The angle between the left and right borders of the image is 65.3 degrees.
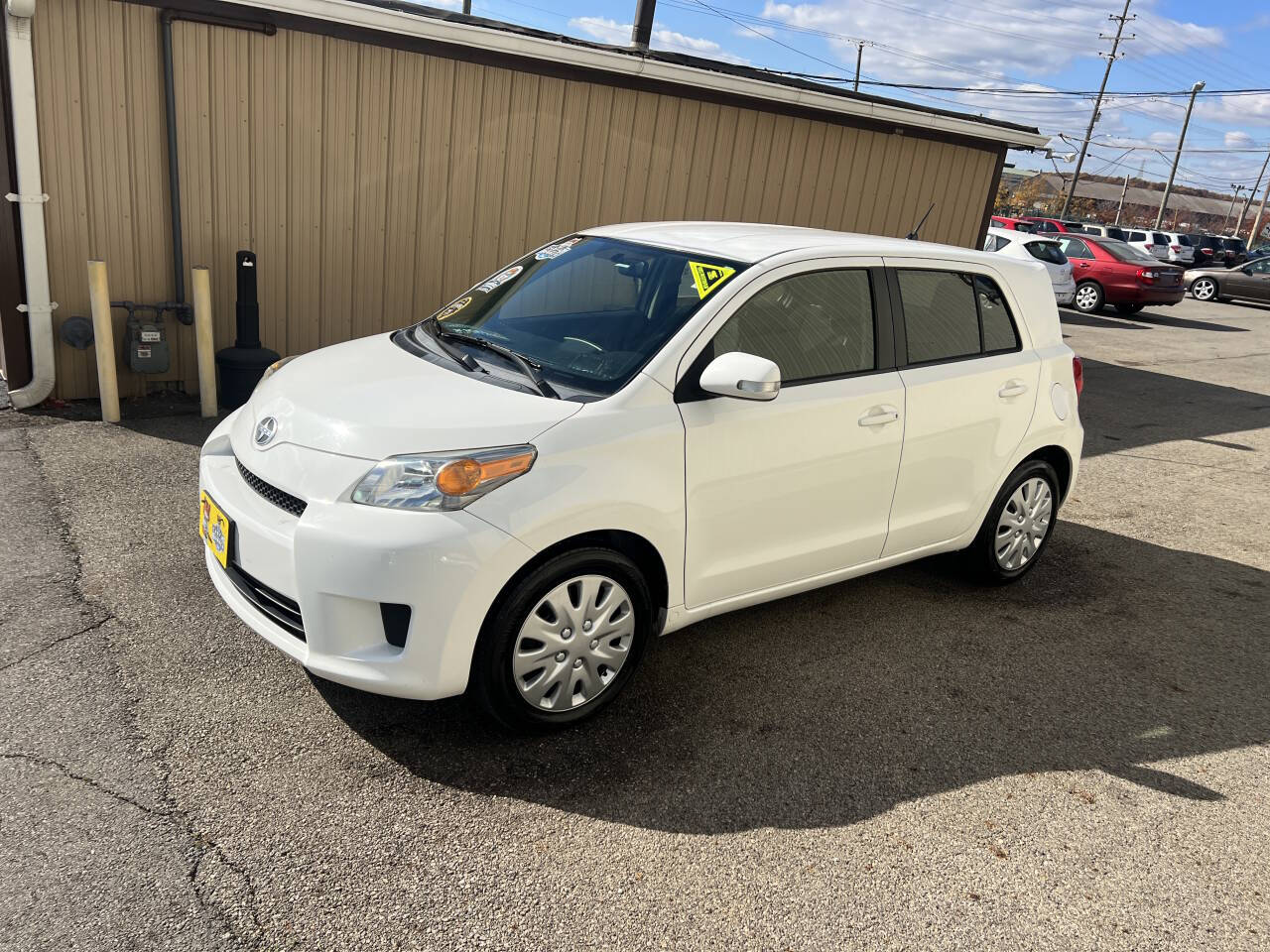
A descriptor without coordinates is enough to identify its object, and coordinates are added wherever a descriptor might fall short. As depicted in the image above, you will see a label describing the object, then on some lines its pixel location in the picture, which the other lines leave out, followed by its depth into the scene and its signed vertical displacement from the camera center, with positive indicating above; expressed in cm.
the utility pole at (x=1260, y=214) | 6638 -7
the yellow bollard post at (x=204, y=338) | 690 -174
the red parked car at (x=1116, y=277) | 1930 -149
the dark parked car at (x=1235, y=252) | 3728 -156
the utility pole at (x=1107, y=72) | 5431 +623
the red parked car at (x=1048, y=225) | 2580 -101
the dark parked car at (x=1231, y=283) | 2404 -172
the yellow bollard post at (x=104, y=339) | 660 -176
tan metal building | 693 -33
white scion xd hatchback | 314 -111
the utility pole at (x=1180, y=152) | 5391 +259
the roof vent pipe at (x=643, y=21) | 1051 +111
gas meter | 704 -186
